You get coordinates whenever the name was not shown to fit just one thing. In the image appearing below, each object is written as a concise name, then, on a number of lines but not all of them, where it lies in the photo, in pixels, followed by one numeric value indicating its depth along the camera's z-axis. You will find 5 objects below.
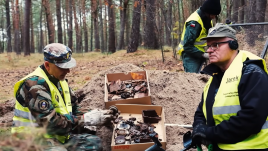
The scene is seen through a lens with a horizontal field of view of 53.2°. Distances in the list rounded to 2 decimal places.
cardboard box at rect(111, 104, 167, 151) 4.00
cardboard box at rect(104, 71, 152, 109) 4.64
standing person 5.11
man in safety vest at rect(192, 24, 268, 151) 2.15
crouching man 2.86
